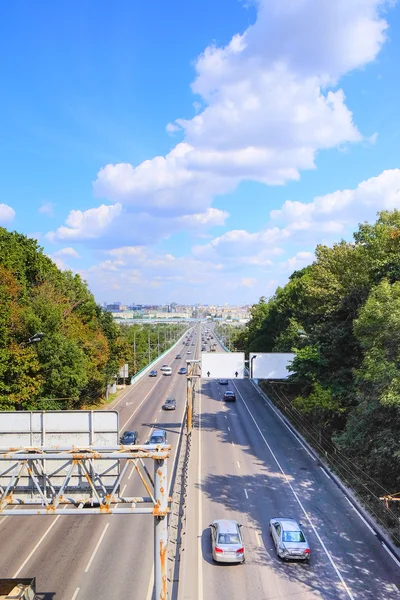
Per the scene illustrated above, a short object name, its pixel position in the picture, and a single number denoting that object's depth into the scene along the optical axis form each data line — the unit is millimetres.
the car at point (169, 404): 47344
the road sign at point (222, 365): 33594
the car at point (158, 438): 31881
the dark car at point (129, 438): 32594
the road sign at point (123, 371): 61344
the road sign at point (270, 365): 32469
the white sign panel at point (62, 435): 11156
